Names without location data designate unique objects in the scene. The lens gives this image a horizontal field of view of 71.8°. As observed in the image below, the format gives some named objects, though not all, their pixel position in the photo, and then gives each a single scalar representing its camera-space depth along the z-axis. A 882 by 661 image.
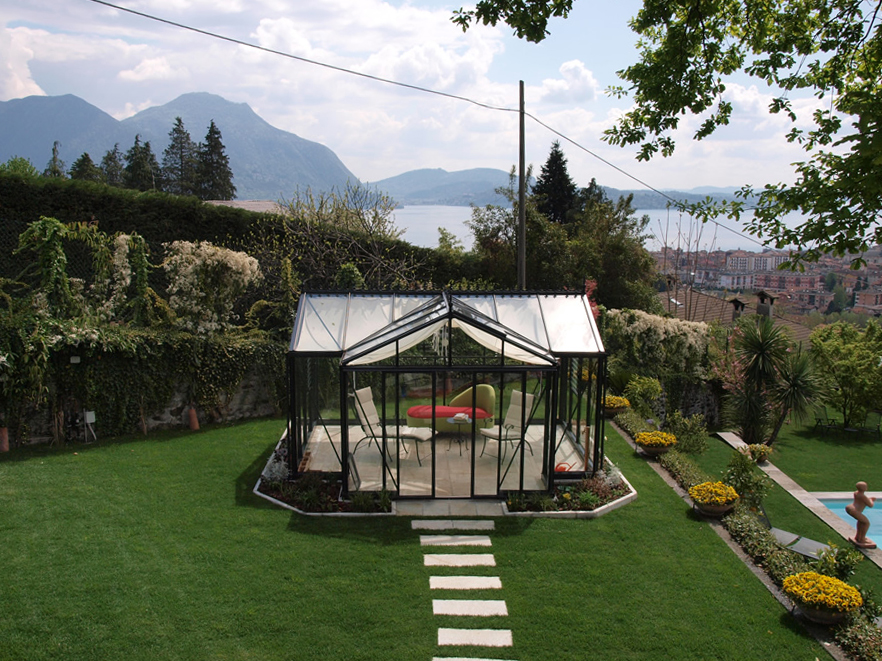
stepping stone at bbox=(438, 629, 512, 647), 5.99
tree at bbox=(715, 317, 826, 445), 14.48
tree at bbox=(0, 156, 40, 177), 29.52
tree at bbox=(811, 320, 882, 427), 16.97
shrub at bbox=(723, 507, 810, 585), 7.21
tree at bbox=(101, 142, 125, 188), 49.36
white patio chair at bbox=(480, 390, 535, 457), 9.10
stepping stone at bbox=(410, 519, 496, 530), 8.33
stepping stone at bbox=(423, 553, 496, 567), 7.43
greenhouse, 8.96
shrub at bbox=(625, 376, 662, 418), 14.07
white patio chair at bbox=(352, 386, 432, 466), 9.61
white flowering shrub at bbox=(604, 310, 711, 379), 15.45
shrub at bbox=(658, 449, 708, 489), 9.95
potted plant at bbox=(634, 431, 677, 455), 11.08
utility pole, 15.82
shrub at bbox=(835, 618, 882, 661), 5.72
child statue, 9.32
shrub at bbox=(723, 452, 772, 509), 9.29
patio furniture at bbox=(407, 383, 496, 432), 10.11
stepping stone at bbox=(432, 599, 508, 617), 6.46
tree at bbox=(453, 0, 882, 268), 4.53
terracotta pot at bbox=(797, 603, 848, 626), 6.17
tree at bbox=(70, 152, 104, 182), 39.31
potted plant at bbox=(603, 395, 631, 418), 13.63
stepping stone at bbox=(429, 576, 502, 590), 6.93
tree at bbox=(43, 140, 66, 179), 40.68
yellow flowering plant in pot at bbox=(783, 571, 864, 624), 6.15
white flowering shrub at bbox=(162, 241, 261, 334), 12.48
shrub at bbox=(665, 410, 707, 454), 11.99
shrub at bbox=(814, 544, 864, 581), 6.94
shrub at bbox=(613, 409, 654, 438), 12.49
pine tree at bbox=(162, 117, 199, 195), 47.44
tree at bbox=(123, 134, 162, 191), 40.22
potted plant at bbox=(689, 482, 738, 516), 8.62
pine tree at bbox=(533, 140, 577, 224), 35.41
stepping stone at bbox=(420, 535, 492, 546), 7.92
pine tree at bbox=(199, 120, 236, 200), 46.22
